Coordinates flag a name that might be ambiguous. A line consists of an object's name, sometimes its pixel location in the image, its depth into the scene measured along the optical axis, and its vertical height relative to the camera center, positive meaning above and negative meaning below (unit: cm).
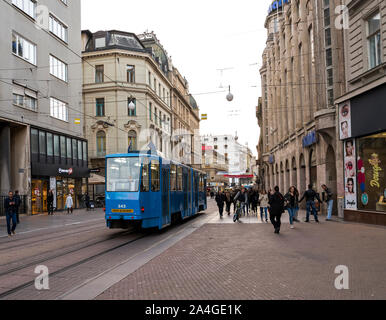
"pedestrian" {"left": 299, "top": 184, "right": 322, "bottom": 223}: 1799 -105
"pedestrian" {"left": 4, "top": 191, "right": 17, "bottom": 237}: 1519 -103
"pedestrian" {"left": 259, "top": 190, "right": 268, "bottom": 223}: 1983 -125
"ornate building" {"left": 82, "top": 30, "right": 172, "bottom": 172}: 4406 +990
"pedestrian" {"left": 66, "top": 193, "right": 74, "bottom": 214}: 2919 -164
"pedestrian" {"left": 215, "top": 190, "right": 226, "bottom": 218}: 2304 -133
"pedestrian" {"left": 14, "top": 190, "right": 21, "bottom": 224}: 1595 -73
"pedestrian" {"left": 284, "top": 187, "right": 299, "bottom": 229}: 1585 -114
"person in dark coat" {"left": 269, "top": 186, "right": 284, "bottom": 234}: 1392 -104
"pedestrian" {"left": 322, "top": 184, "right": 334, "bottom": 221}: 1830 -122
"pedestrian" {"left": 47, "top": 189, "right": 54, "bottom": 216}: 2716 -138
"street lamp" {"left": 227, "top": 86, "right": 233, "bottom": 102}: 2373 +486
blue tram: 1325 -39
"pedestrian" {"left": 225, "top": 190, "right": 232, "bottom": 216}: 2655 -176
